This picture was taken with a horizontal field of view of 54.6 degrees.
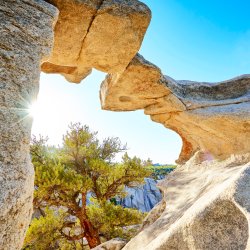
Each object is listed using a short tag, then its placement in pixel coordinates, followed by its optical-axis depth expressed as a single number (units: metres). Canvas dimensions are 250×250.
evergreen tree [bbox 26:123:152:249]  8.88
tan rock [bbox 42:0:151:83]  5.06
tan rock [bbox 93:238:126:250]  6.24
